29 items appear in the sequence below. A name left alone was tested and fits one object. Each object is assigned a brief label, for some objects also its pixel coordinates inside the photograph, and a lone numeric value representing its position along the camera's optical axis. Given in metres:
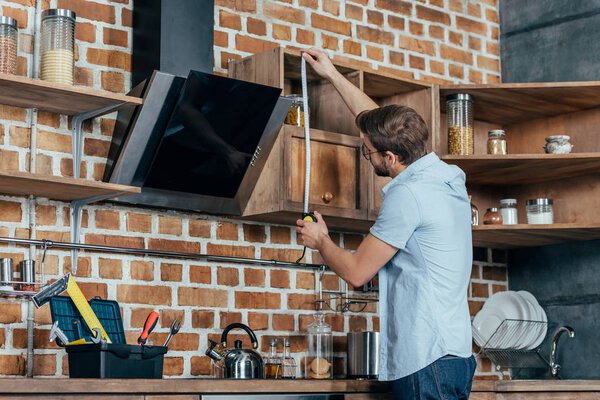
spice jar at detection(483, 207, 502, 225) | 4.31
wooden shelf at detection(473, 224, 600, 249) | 4.19
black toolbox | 2.92
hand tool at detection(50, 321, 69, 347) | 3.01
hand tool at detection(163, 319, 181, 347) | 3.25
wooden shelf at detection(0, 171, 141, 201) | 3.01
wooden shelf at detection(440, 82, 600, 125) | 4.18
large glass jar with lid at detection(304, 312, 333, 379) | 3.90
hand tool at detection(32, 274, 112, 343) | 3.06
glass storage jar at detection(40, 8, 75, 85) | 3.22
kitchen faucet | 4.55
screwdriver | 3.12
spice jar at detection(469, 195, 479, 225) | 4.30
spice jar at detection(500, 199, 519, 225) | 4.38
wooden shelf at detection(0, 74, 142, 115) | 3.07
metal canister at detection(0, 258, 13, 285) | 3.16
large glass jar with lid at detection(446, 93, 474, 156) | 4.20
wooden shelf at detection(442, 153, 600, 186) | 4.12
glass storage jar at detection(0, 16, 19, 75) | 3.13
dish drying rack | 4.50
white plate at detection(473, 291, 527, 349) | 4.53
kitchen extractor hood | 3.38
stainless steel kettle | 3.42
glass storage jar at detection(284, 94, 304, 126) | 3.77
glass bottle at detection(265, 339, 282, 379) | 3.70
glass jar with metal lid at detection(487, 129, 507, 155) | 4.24
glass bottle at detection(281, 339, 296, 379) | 3.79
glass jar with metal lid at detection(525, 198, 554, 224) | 4.30
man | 2.98
